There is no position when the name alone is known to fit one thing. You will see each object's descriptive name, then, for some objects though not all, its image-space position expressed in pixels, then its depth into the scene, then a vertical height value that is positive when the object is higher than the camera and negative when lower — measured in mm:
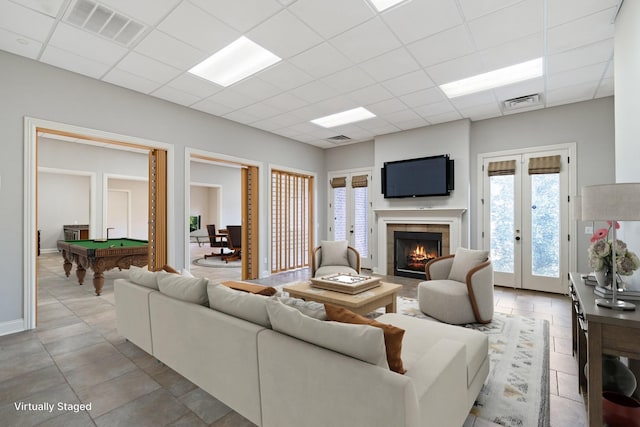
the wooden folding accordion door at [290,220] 6648 -108
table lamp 1580 +49
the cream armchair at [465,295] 3398 -928
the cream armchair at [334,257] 4922 -695
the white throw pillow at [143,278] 2572 -552
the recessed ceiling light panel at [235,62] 3359 +1868
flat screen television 5668 +754
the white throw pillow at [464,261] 3639 -584
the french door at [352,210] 7195 +127
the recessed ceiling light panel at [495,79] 3787 +1864
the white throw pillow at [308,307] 1606 -520
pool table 4672 -680
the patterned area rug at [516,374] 1924 -1278
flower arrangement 1853 -278
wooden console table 1515 -649
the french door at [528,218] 4871 -59
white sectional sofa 1209 -803
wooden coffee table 2999 -863
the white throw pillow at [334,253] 4969 -635
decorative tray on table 3295 -782
